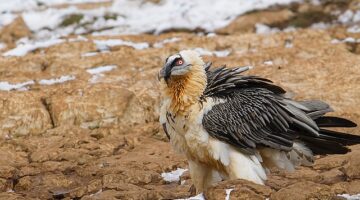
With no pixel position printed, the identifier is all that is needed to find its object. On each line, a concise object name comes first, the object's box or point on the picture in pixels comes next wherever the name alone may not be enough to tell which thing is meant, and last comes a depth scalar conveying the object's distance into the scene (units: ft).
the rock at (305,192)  48.73
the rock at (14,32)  116.67
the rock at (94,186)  62.33
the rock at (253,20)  114.93
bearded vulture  55.83
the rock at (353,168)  59.31
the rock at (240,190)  48.01
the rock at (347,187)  51.71
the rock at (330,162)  65.00
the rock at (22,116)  78.33
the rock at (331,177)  60.08
